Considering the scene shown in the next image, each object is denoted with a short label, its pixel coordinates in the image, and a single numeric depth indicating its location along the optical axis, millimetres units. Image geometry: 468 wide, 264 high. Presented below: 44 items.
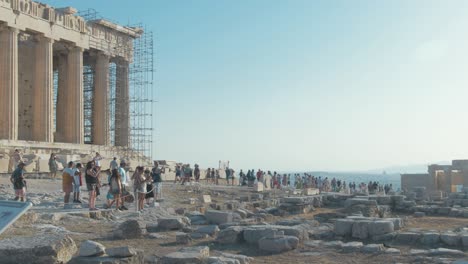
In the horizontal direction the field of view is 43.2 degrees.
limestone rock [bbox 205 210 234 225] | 15930
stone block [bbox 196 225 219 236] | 13492
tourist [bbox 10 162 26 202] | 17016
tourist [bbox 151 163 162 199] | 21922
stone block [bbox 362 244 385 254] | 11391
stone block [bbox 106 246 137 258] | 9250
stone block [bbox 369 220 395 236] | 13320
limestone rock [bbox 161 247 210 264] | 9383
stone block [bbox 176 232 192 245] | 12351
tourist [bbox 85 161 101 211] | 17297
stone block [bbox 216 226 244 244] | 12430
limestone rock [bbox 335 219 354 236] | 13508
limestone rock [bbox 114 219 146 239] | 12844
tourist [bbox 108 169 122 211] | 17719
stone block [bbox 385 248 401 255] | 11388
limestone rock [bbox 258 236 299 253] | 11523
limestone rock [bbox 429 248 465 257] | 10905
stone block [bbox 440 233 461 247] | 12148
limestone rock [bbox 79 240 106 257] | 9289
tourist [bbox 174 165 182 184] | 34406
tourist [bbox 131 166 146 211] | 18562
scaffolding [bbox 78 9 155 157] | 45625
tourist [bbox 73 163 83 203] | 18908
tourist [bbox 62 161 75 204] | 18438
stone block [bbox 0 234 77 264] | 8430
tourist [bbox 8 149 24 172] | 28334
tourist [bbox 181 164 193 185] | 32969
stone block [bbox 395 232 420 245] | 12719
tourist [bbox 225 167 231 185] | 38875
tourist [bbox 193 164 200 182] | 34581
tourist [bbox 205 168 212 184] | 38222
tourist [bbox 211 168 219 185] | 38775
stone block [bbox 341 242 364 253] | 11562
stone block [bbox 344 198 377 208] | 20244
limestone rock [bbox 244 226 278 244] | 12164
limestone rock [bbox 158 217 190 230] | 14227
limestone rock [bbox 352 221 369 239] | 13320
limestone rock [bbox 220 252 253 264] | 9896
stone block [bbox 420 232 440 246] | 12500
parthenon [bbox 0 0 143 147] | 34750
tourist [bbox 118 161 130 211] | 18422
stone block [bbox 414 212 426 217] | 20047
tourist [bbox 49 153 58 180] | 27492
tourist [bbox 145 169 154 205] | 20031
